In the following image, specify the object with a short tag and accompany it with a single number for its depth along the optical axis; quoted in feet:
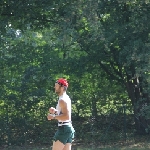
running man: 54.03
